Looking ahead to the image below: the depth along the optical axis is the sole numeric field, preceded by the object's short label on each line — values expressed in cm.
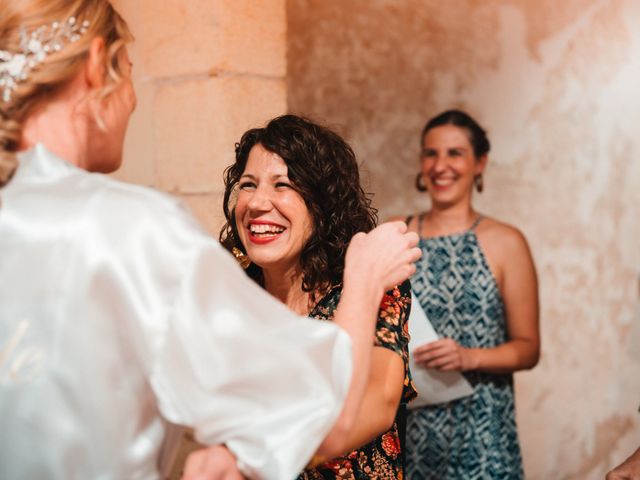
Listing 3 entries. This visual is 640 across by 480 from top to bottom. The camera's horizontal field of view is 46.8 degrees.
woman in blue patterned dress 274
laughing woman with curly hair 167
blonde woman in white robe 104
